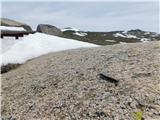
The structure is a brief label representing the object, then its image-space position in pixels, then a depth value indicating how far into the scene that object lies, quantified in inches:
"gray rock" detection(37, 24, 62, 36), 398.3
